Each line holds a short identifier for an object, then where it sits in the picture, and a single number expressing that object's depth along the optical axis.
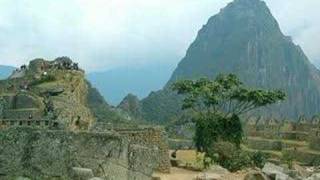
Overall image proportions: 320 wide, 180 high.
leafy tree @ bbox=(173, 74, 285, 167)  41.78
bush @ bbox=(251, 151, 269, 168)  36.34
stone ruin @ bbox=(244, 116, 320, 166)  53.09
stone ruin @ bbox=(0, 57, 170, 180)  13.90
